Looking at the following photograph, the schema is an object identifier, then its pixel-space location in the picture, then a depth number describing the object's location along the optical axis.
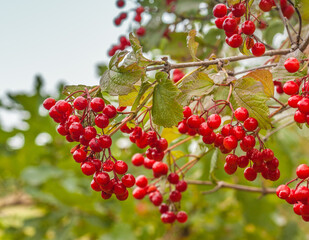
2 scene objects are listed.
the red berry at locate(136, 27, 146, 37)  0.95
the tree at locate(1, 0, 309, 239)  0.57
